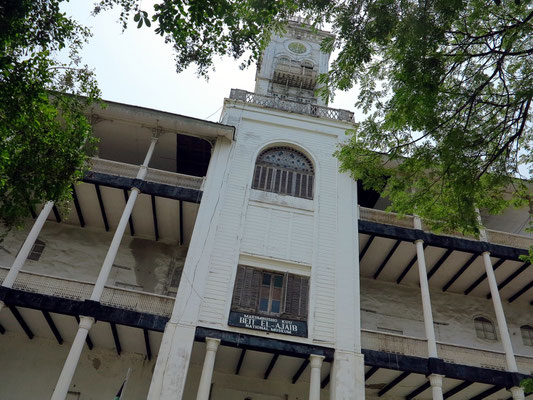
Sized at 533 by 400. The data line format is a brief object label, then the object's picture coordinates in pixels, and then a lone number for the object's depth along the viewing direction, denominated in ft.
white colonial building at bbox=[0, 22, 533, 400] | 39.29
